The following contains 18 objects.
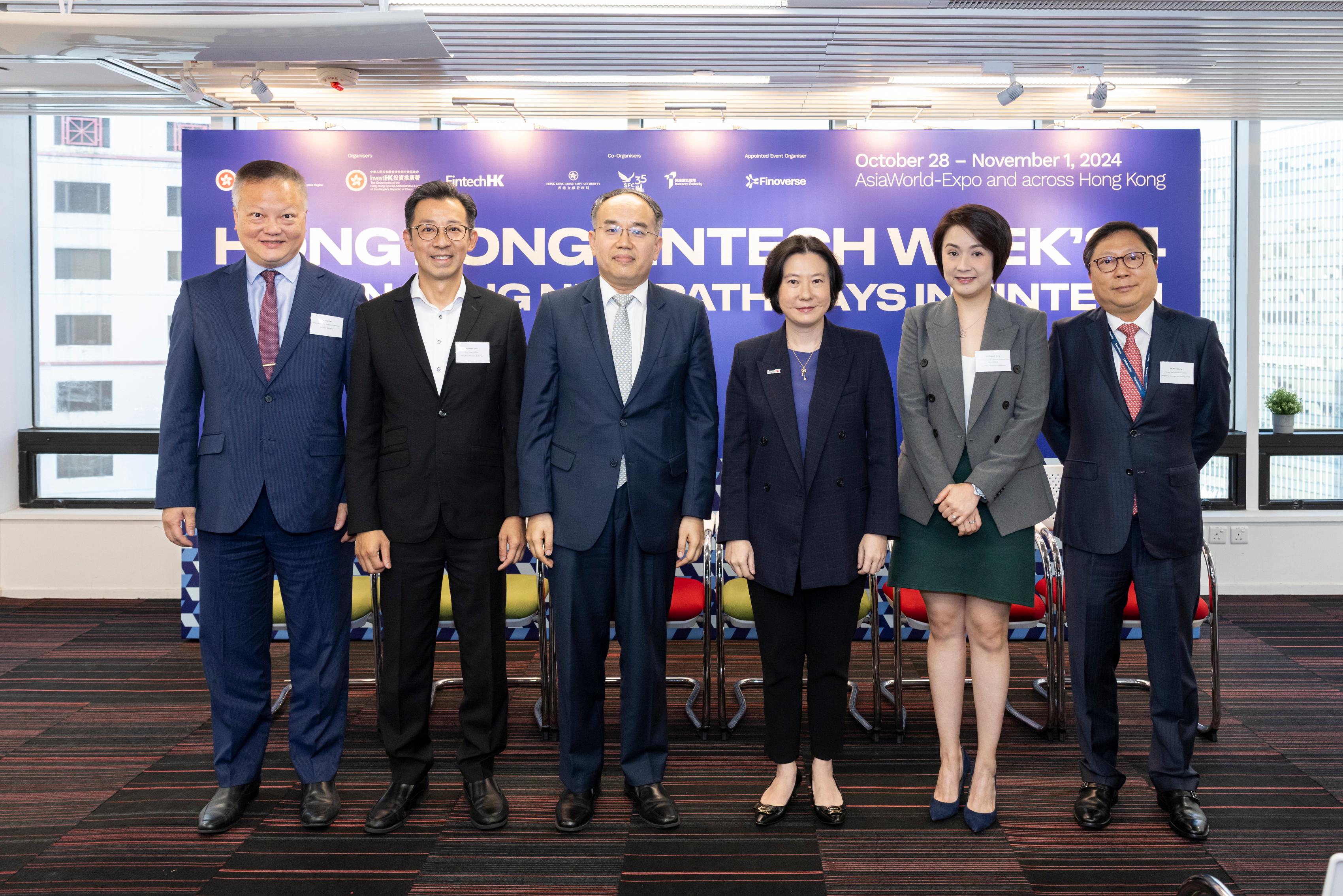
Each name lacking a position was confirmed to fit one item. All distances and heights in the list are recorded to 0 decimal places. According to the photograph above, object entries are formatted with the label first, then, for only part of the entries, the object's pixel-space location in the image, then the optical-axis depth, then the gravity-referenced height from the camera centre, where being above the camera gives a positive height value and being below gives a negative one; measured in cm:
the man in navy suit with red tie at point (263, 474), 285 -13
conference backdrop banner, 509 +126
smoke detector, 466 +177
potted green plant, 602 +16
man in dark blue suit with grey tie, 278 -11
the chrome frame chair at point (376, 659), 387 -94
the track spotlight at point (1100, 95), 489 +177
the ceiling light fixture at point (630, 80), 492 +185
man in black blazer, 281 -13
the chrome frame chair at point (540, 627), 381 -82
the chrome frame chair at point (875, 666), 371 -94
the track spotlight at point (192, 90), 477 +175
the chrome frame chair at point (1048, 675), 368 -96
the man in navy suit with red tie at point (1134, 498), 286 -20
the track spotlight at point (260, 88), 473 +173
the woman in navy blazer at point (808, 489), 276 -17
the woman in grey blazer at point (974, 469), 276 -11
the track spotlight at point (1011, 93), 475 +173
